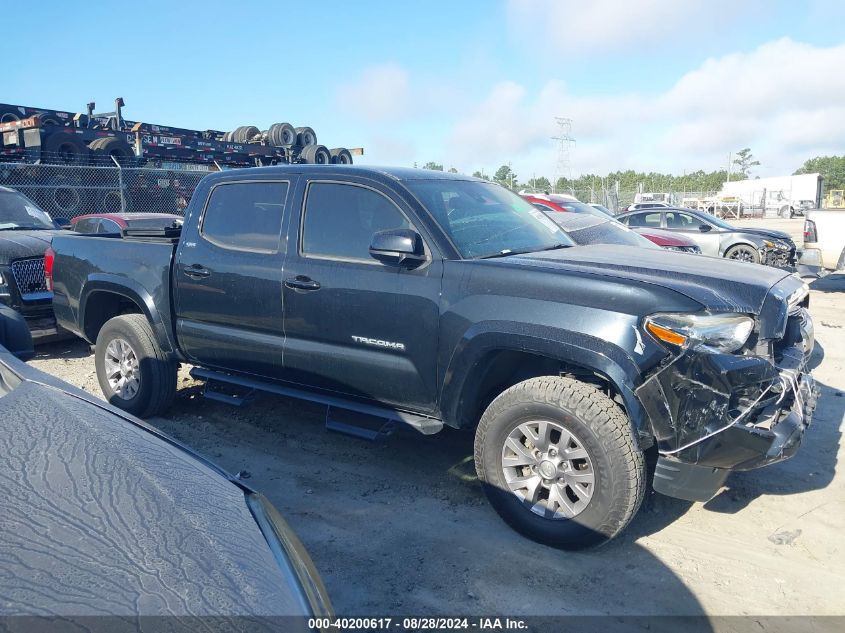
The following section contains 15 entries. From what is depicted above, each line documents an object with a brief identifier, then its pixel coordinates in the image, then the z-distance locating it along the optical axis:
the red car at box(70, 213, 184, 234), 10.49
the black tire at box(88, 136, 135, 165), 15.08
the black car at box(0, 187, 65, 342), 7.17
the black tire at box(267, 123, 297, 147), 20.11
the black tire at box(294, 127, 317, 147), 20.88
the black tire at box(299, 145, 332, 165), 18.97
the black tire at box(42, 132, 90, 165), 14.10
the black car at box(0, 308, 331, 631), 1.57
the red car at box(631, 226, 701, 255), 11.00
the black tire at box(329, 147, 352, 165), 20.34
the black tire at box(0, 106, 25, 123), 15.52
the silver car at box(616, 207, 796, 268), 13.10
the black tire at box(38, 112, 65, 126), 14.41
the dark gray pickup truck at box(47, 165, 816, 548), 3.17
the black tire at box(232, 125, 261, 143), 20.45
